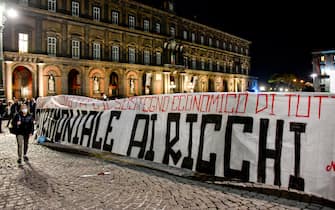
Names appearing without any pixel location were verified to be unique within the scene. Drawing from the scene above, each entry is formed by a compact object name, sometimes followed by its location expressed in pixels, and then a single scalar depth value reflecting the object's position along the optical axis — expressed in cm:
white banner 486
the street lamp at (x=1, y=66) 1226
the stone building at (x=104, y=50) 3231
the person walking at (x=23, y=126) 819
